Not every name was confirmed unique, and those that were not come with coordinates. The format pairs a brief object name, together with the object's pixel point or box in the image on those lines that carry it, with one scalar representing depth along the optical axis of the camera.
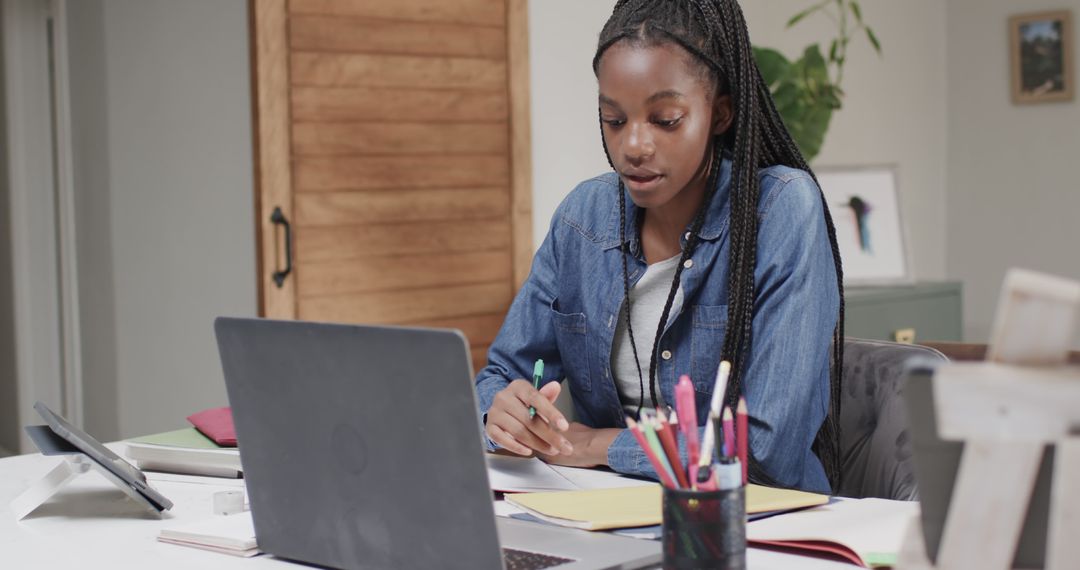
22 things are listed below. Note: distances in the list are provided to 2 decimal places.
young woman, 1.43
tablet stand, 1.29
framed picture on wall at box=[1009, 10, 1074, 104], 4.64
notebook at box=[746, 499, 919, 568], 1.04
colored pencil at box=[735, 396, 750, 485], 0.94
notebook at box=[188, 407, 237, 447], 1.55
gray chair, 1.51
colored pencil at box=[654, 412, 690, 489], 0.94
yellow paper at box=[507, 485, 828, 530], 1.15
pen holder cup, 0.93
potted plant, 3.73
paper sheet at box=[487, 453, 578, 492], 1.34
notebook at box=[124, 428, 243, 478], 1.48
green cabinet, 3.44
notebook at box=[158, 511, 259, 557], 1.13
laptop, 0.93
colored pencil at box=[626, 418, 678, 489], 0.94
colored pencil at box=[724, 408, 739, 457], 0.93
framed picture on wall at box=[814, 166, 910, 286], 3.78
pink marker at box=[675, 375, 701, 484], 0.93
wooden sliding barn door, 3.24
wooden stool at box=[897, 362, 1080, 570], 0.59
